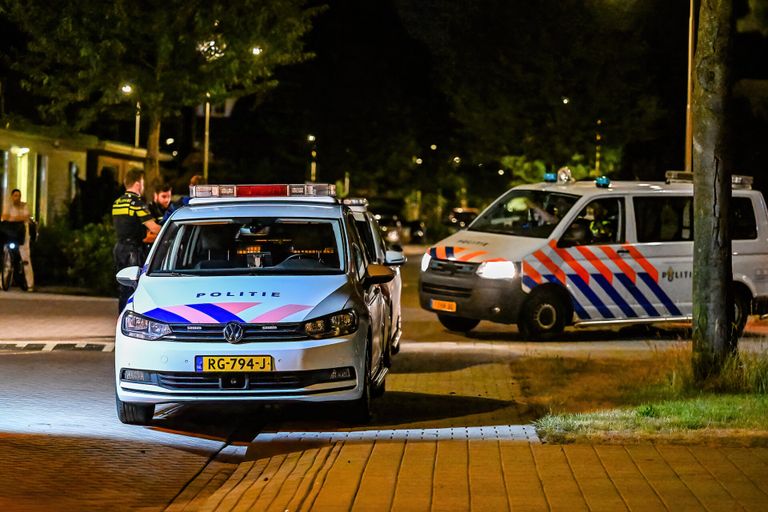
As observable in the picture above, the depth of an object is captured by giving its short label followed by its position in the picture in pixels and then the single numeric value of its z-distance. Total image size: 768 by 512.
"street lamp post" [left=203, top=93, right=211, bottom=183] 38.69
